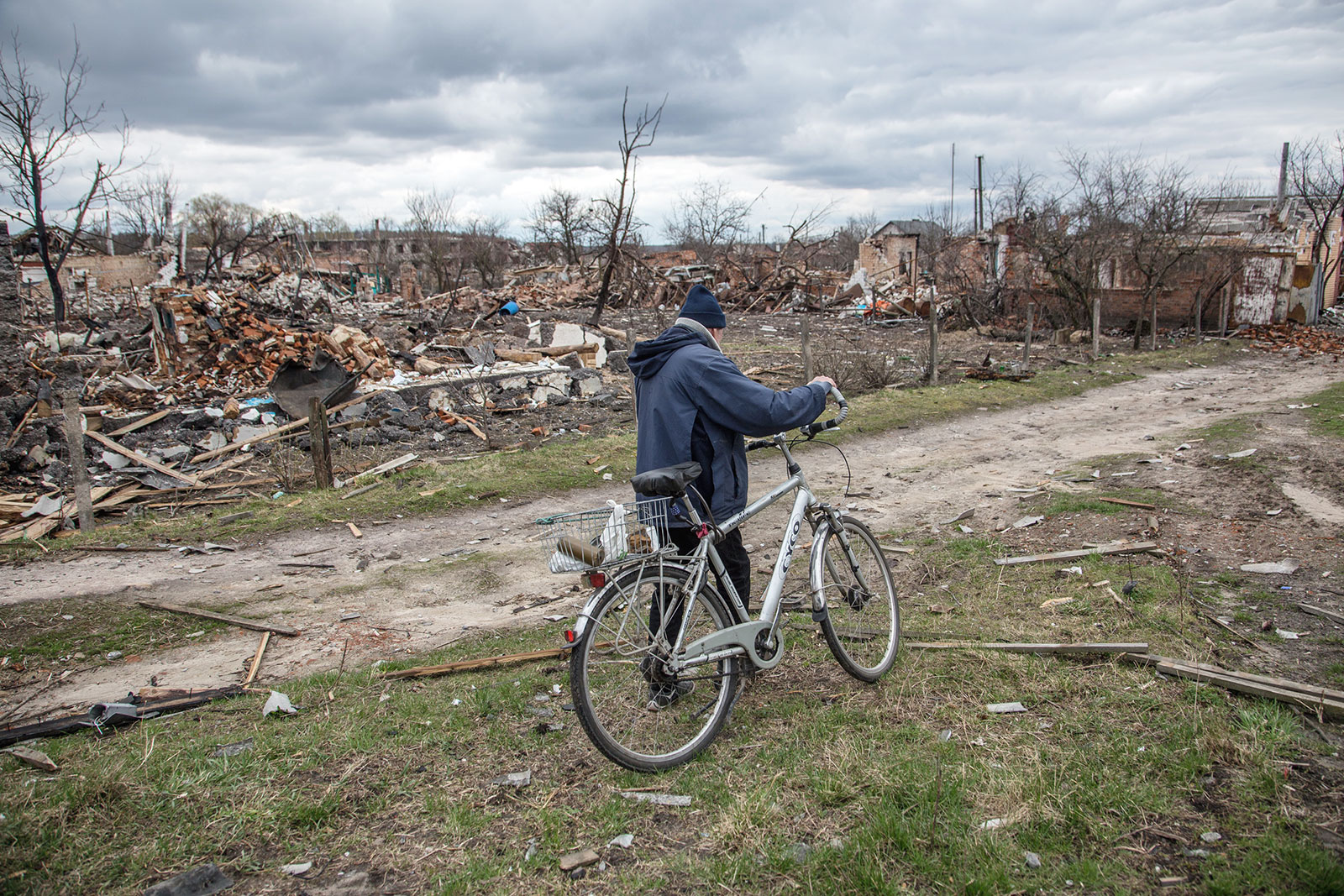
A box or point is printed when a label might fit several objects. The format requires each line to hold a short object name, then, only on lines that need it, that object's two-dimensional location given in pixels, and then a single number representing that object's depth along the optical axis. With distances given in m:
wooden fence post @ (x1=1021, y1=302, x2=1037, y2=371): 15.57
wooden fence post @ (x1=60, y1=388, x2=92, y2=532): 7.49
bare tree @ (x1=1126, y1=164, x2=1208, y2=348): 19.12
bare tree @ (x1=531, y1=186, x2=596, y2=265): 34.12
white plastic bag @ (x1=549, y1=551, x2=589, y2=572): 2.81
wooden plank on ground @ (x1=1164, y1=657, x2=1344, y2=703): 3.26
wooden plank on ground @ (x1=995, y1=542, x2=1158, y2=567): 5.28
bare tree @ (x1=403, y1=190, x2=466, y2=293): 31.41
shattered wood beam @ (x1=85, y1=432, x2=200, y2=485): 9.80
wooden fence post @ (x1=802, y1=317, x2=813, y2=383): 12.56
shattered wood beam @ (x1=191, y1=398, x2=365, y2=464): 10.94
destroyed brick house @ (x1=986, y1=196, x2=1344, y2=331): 21.30
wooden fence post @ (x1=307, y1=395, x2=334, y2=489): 8.66
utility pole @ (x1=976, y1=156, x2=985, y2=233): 56.31
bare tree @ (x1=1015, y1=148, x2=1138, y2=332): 20.27
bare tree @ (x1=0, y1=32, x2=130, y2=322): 22.81
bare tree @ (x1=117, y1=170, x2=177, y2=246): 41.33
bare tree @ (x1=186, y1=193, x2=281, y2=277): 29.80
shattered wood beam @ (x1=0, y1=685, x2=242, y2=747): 3.63
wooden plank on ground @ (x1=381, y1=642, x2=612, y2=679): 4.20
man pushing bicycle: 3.29
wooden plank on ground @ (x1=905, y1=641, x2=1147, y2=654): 3.79
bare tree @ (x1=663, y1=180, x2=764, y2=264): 30.95
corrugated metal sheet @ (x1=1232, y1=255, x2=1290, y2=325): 21.31
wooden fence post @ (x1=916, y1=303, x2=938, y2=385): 13.74
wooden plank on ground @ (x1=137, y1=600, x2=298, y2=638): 5.02
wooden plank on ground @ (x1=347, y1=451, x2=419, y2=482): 9.19
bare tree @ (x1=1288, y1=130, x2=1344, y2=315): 23.78
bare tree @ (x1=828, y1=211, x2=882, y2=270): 51.34
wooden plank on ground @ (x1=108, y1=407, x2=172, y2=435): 11.81
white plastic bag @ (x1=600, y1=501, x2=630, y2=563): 2.97
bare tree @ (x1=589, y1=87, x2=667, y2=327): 17.66
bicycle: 2.95
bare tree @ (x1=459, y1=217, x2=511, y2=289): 34.84
